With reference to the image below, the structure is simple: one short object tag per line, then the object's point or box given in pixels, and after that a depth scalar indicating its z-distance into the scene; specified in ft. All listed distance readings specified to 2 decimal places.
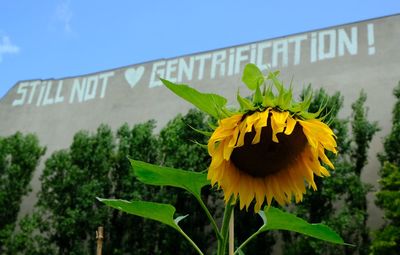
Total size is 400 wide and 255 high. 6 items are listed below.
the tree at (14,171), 42.16
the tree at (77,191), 39.34
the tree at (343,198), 33.14
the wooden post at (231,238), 4.08
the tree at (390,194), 29.89
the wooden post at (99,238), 6.08
